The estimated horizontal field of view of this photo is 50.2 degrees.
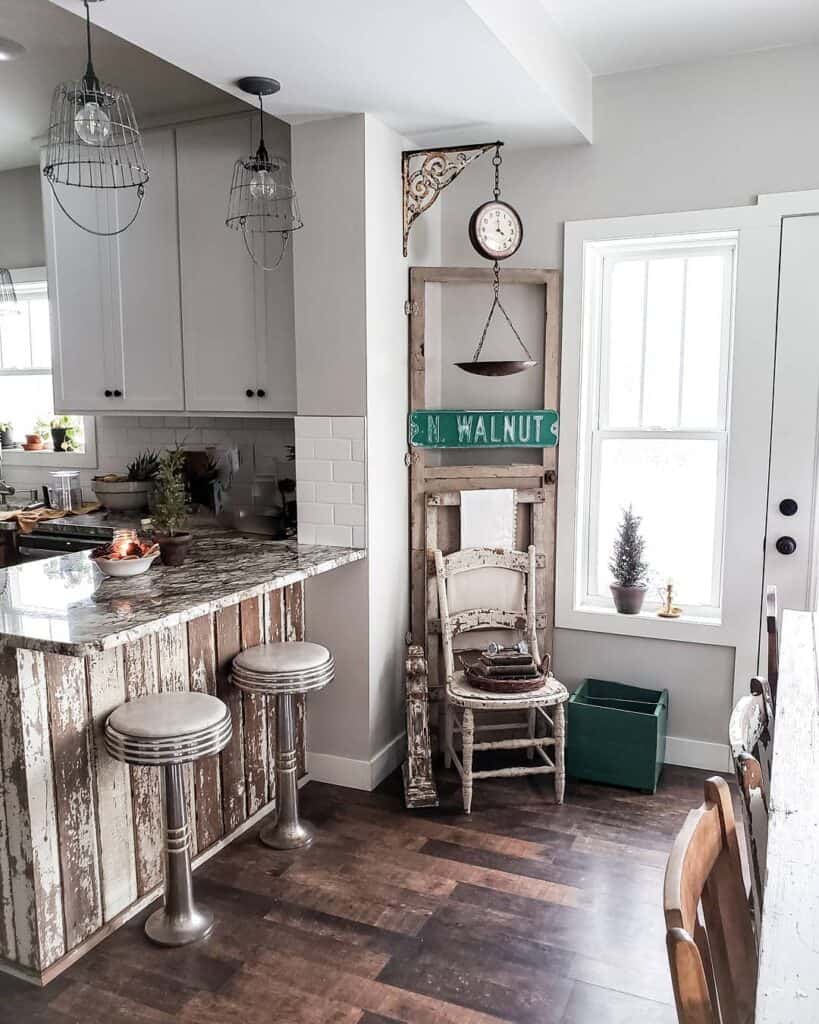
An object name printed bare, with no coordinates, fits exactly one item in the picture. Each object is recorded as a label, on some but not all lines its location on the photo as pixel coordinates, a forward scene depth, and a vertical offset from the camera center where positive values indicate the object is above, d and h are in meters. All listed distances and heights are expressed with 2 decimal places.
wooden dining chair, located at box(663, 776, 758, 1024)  1.07 -0.71
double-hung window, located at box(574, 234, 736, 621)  3.51 -0.02
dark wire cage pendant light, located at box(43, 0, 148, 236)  2.03 +0.69
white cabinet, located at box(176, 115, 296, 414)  3.50 +0.42
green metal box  3.31 -1.31
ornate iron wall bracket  3.30 +0.86
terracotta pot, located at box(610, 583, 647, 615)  3.59 -0.81
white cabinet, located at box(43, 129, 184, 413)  3.73 +0.45
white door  3.21 -0.11
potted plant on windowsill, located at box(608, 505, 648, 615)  3.57 -0.69
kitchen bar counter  2.24 -0.91
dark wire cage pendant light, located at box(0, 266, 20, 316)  4.60 +0.58
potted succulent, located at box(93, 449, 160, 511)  4.22 -0.41
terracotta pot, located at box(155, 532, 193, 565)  3.00 -0.50
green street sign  3.60 -0.11
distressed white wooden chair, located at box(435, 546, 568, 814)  3.55 -0.85
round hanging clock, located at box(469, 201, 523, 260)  3.38 +0.66
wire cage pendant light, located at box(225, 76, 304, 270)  3.25 +0.75
